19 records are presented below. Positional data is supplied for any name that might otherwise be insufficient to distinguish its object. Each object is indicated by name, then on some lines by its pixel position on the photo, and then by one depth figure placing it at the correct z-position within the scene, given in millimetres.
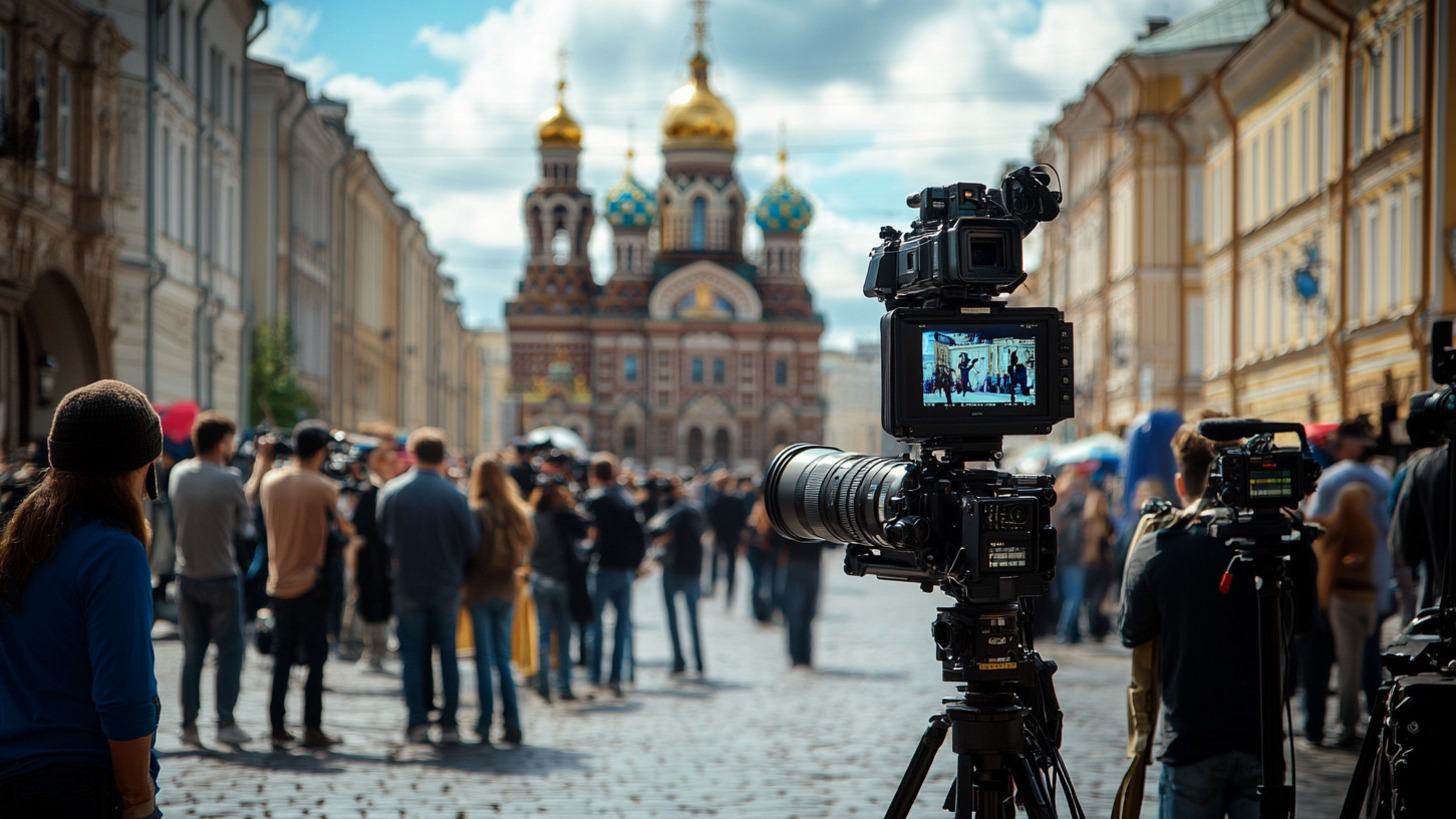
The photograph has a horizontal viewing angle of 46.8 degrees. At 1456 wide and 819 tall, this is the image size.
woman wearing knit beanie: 3732
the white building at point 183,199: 21875
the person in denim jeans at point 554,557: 12477
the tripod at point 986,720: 4605
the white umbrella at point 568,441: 31625
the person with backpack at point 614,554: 13258
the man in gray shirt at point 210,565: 9656
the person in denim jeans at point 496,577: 10336
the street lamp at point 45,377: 19094
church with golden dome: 97625
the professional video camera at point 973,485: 4523
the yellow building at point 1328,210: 21422
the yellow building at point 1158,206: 39562
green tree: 30141
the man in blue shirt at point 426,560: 10008
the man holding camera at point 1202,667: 5273
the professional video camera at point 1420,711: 4848
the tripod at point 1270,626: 4996
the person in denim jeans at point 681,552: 15086
